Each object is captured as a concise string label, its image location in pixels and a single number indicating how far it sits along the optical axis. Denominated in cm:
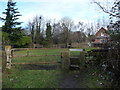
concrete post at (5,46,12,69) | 494
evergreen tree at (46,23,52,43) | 3103
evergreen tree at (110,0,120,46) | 370
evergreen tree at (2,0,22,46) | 2054
